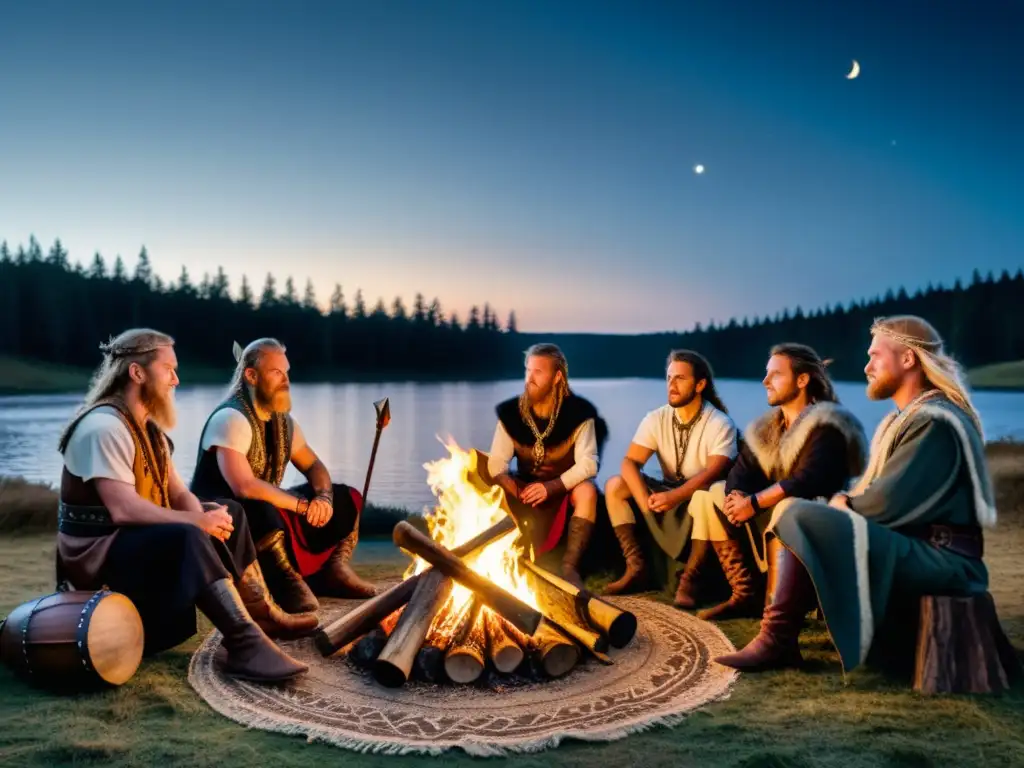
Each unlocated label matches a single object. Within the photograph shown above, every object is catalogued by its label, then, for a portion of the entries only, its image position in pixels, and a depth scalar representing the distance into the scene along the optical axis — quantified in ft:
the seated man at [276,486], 18.02
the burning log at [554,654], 14.14
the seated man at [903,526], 13.26
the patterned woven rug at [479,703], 11.76
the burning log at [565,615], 14.92
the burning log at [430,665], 14.05
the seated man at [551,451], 20.71
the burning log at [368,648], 14.73
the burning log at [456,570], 14.93
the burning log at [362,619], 15.25
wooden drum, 13.15
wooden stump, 13.19
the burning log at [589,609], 15.34
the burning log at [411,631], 13.70
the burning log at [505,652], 14.12
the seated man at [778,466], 17.01
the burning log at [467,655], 13.83
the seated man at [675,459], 19.81
